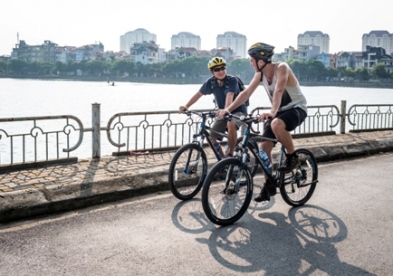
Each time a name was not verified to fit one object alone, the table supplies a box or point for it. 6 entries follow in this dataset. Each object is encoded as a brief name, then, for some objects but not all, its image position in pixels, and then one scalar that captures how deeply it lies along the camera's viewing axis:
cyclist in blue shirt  6.22
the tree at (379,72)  119.25
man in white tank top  5.14
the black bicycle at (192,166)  5.63
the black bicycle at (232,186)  4.79
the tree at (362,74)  121.14
